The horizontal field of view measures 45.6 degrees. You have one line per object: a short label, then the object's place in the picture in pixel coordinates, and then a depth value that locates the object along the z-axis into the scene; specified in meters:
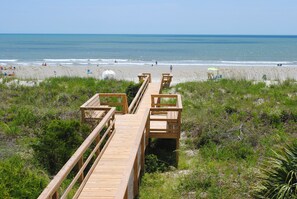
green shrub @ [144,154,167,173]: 8.81
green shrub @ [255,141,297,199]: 6.50
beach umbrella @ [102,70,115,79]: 26.71
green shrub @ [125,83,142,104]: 17.19
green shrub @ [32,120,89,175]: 8.20
